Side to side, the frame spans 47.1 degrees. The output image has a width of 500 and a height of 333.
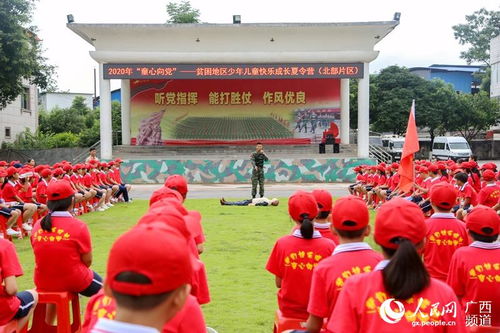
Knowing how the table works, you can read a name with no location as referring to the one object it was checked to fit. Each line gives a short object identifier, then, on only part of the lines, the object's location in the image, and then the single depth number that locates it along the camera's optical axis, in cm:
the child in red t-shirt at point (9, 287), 394
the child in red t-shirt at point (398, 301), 236
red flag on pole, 818
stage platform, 2391
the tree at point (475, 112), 4038
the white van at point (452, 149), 3322
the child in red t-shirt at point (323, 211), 467
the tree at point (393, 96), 3900
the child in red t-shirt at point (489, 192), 895
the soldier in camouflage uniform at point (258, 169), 1587
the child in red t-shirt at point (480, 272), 382
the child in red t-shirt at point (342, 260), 300
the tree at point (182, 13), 4375
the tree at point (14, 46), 2227
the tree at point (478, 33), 5325
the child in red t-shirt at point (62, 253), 470
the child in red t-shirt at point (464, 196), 901
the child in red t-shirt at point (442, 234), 489
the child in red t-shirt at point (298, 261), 401
